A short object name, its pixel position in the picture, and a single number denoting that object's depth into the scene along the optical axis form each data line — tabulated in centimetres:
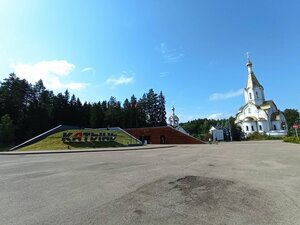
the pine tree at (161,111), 6685
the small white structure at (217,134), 4962
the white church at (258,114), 4910
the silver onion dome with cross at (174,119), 5005
